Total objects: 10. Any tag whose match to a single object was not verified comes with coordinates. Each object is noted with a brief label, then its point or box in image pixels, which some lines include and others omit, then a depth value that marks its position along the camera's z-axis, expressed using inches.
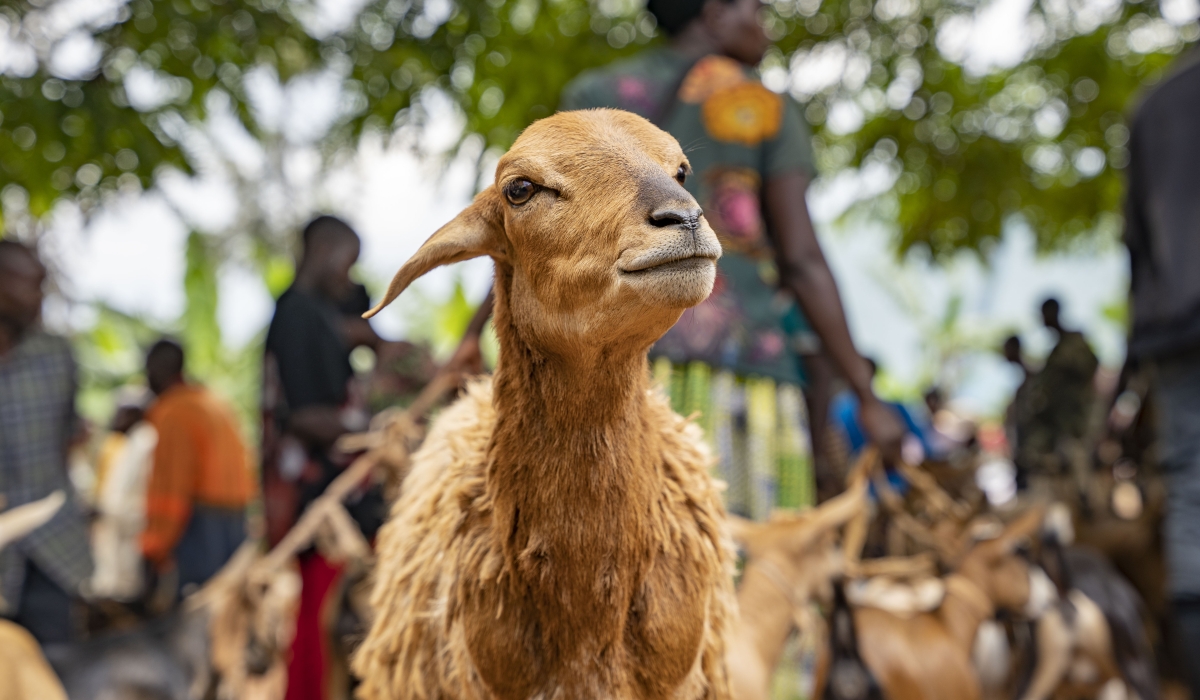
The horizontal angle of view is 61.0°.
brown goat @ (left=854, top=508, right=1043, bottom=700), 147.9
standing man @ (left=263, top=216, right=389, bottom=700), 155.9
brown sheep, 68.3
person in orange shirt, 263.9
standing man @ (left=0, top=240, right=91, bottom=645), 156.7
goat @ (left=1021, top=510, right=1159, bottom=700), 178.5
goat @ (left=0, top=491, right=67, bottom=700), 125.3
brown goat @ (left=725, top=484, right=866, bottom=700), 125.1
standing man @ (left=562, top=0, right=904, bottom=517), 115.6
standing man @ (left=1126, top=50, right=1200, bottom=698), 131.6
